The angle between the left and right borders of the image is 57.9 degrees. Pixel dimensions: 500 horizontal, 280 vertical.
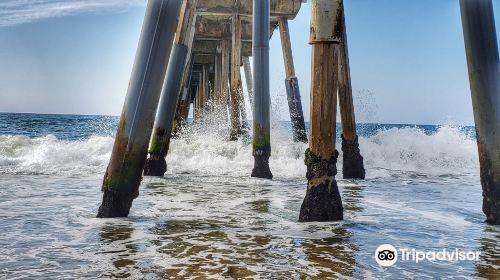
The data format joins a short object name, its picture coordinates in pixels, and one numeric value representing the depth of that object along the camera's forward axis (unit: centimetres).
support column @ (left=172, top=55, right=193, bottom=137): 1457
